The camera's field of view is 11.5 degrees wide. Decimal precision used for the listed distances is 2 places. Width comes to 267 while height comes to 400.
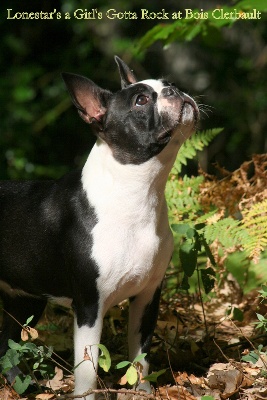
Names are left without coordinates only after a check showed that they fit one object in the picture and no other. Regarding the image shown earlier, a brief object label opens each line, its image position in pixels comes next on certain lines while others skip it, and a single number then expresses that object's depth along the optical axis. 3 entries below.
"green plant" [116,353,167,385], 5.68
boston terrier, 6.11
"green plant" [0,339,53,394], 6.07
